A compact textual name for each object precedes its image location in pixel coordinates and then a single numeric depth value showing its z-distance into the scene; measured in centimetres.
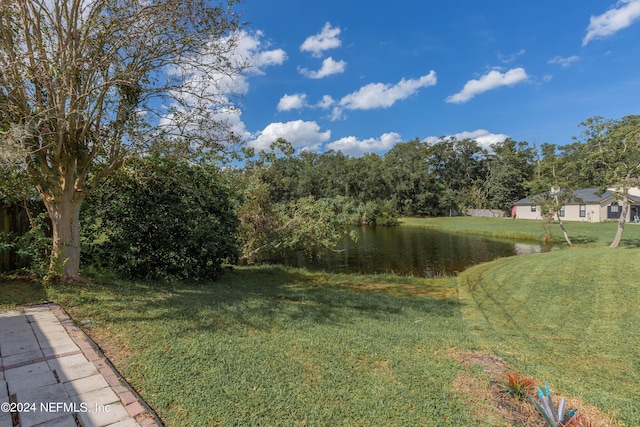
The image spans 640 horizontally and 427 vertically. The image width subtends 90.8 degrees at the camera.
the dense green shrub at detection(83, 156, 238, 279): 642
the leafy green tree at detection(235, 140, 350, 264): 1160
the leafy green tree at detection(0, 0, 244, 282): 451
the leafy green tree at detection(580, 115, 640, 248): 1189
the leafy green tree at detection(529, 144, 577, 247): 1565
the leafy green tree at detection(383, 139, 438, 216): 4234
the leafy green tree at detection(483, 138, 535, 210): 4250
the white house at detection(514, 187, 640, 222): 2606
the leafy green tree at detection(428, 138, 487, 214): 4841
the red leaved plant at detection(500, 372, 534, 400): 259
